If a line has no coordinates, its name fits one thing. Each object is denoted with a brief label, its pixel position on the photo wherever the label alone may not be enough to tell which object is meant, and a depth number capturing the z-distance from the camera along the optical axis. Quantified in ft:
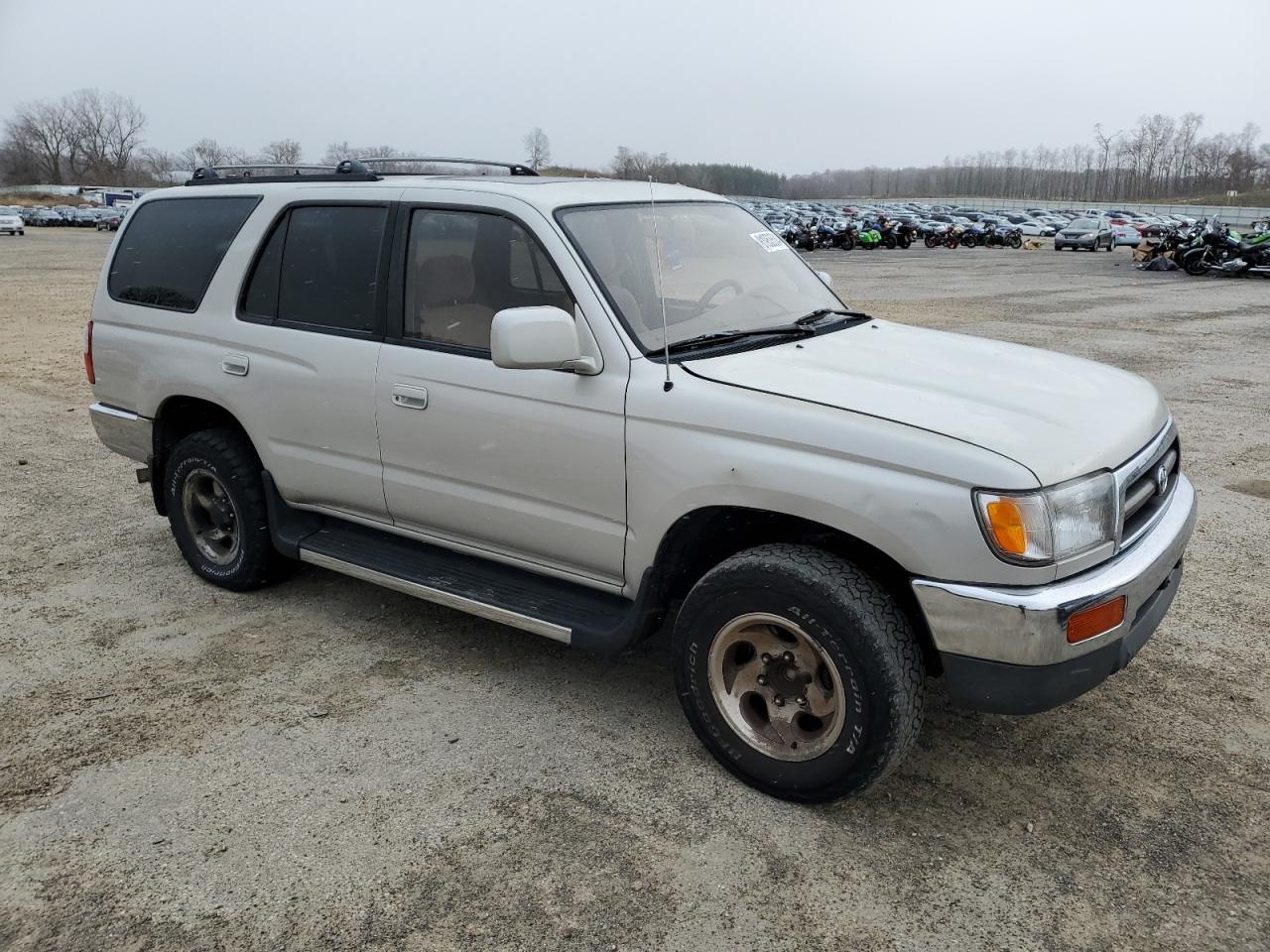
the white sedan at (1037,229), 176.55
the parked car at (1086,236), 135.33
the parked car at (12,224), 167.53
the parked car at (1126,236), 140.46
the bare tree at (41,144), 445.78
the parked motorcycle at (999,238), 150.10
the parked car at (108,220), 196.75
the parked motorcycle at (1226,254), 81.87
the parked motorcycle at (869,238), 136.67
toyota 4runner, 9.26
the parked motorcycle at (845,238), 135.03
